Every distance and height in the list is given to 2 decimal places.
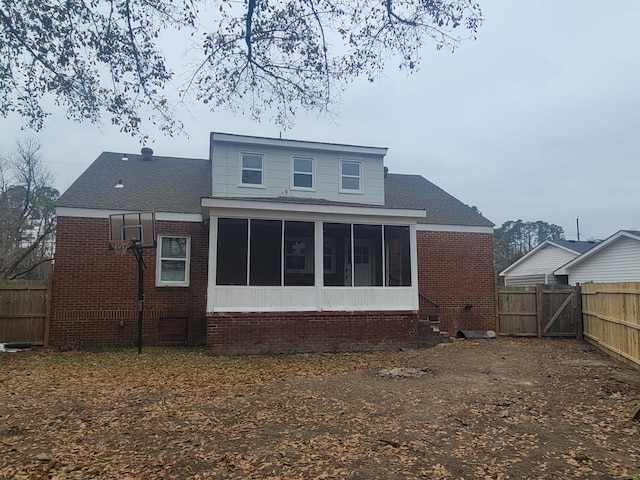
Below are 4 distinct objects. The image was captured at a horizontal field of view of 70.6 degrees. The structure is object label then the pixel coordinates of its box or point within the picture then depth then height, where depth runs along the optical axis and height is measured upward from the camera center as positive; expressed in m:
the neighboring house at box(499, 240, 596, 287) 23.25 +1.16
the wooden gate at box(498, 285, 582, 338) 14.34 -0.94
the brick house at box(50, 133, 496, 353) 11.34 +0.80
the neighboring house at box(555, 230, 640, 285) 17.07 +0.88
